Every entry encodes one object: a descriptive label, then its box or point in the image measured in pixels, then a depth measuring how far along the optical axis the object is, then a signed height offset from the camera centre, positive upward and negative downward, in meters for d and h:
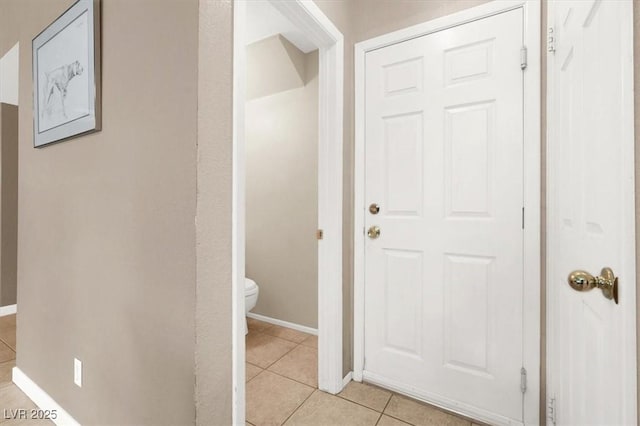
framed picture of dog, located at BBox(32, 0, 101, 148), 1.18 +0.61
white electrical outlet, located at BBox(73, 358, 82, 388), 1.30 -0.71
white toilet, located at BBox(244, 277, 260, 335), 2.34 -0.65
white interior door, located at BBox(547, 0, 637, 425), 0.61 +0.01
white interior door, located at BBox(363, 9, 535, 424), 1.41 -0.03
